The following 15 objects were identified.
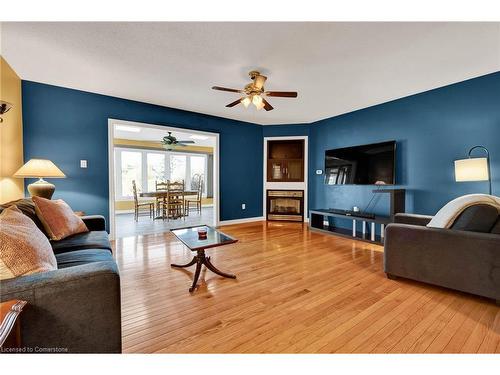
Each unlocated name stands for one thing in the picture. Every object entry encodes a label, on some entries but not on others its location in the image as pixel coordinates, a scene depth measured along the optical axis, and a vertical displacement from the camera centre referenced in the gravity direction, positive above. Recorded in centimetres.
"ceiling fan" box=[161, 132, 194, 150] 541 +108
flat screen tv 361 +34
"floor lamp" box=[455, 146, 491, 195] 245 +15
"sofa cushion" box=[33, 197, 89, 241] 199 -33
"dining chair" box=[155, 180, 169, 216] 564 -49
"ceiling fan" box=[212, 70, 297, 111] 257 +110
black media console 334 -64
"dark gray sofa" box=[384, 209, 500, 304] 178 -65
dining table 549 -25
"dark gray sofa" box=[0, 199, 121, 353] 91 -55
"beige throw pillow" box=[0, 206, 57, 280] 99 -33
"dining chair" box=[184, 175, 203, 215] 654 -47
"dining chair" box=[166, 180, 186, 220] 554 -49
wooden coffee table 207 -58
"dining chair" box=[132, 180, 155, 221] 561 -56
